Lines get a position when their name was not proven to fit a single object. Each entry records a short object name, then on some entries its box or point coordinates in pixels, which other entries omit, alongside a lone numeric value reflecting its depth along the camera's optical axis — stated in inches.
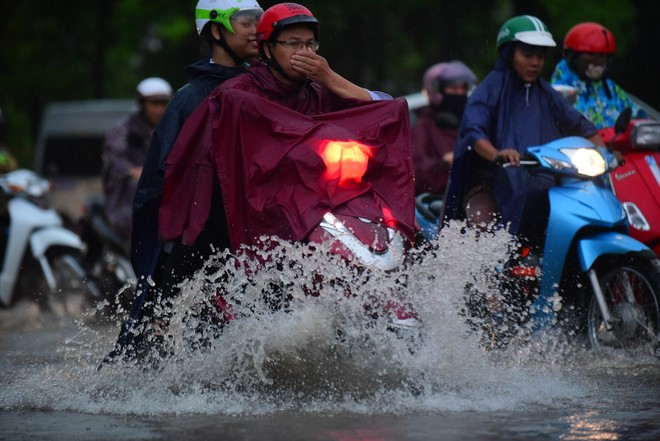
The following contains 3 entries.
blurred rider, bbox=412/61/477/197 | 832.9
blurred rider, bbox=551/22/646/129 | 746.8
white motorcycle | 1007.6
